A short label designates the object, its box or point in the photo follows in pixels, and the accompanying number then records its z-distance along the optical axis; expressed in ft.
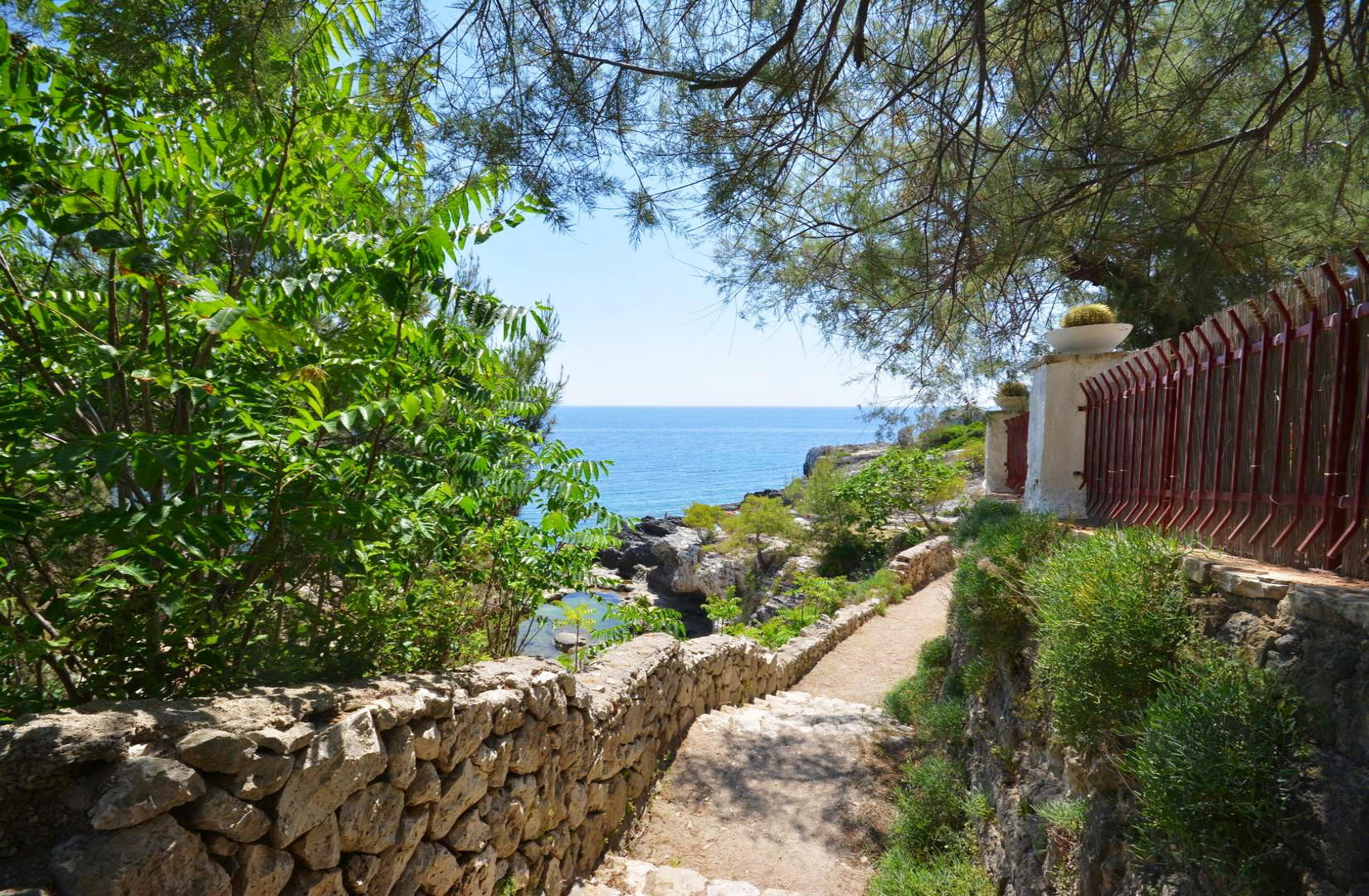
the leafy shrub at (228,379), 6.91
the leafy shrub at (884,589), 44.27
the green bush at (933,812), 16.31
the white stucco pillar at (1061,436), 20.07
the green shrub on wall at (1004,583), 15.26
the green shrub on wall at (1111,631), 8.88
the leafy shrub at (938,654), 25.39
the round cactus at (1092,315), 20.27
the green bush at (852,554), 55.88
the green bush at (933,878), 13.60
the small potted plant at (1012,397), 30.83
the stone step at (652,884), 13.99
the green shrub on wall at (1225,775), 6.41
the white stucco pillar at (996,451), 32.32
